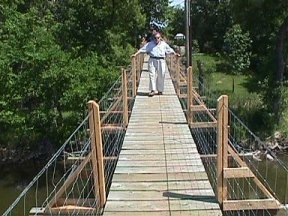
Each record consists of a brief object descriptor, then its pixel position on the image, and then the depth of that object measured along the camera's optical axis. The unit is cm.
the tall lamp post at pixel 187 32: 1691
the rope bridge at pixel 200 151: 444
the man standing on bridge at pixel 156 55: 915
